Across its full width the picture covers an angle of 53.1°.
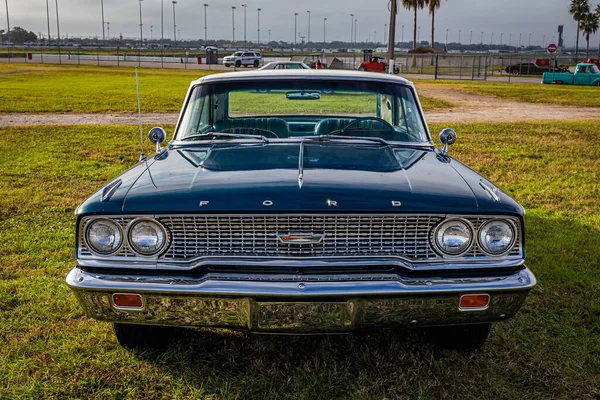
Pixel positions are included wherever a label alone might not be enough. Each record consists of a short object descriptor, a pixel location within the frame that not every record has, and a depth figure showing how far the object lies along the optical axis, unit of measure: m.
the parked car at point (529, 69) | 43.78
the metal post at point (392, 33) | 23.31
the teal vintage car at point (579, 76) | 31.84
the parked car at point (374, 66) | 34.39
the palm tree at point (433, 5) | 63.50
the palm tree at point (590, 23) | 71.12
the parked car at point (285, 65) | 25.13
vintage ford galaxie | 2.57
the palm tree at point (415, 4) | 63.06
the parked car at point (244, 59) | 47.69
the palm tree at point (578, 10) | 70.06
